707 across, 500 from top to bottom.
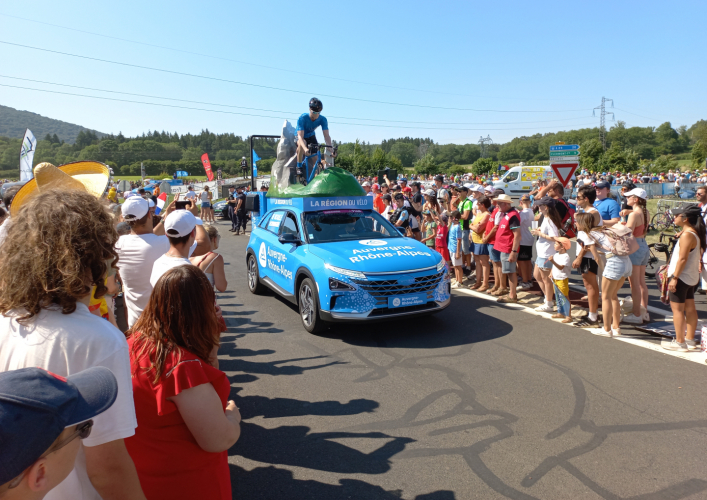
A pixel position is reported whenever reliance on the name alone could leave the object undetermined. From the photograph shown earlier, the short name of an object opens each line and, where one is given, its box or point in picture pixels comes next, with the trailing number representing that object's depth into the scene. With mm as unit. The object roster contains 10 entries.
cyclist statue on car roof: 9222
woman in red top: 1837
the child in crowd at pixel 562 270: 6727
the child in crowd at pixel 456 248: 9359
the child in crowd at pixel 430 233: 9344
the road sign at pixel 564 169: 9414
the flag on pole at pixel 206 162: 31092
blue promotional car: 6020
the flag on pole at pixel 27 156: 8906
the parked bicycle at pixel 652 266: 9578
